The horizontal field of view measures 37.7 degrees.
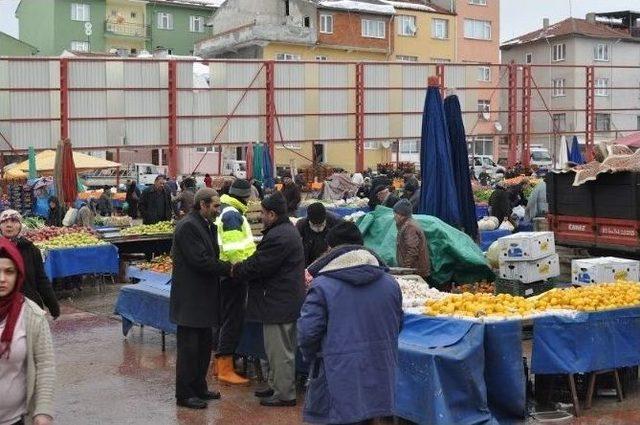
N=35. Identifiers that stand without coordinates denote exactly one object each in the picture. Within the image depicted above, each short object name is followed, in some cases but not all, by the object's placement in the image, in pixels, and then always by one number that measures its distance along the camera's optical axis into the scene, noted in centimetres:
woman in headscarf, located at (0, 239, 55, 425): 430
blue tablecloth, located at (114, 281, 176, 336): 1055
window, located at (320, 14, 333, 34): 5797
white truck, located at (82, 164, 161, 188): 4591
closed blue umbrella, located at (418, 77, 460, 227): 1259
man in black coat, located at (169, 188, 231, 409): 801
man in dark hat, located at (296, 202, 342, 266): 945
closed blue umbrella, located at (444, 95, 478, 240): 1296
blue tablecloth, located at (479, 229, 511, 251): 1585
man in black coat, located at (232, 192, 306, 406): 788
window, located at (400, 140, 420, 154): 5834
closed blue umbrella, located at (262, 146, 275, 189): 2973
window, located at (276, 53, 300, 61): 5628
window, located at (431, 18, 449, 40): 6250
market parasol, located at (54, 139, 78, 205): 1933
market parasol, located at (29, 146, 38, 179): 2681
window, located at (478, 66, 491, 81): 6221
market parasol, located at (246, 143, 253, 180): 3416
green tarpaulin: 1166
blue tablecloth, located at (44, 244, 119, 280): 1493
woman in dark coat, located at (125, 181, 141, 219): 2786
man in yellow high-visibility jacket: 867
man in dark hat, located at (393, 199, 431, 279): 1079
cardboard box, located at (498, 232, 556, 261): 1089
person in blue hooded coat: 515
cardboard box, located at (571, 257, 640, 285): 1017
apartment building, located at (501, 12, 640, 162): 5944
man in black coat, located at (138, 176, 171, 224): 2006
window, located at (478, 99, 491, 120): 3738
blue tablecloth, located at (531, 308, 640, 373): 767
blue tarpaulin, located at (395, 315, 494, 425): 700
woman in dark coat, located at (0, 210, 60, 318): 768
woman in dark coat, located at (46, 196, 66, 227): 1992
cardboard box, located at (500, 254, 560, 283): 1088
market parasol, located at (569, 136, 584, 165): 3139
